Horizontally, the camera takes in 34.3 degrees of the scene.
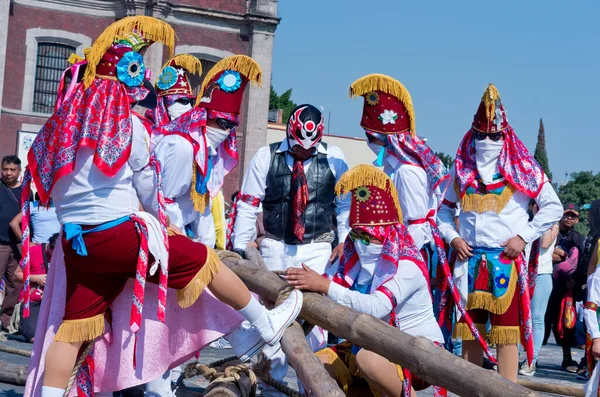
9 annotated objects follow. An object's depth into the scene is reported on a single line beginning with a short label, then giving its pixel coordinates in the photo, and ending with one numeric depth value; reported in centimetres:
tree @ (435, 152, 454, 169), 6384
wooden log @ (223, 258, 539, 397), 476
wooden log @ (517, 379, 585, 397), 814
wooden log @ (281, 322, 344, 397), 501
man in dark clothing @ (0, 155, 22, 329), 1109
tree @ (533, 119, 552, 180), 5366
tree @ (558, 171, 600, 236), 2688
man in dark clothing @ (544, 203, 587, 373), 1162
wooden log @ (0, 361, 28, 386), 732
